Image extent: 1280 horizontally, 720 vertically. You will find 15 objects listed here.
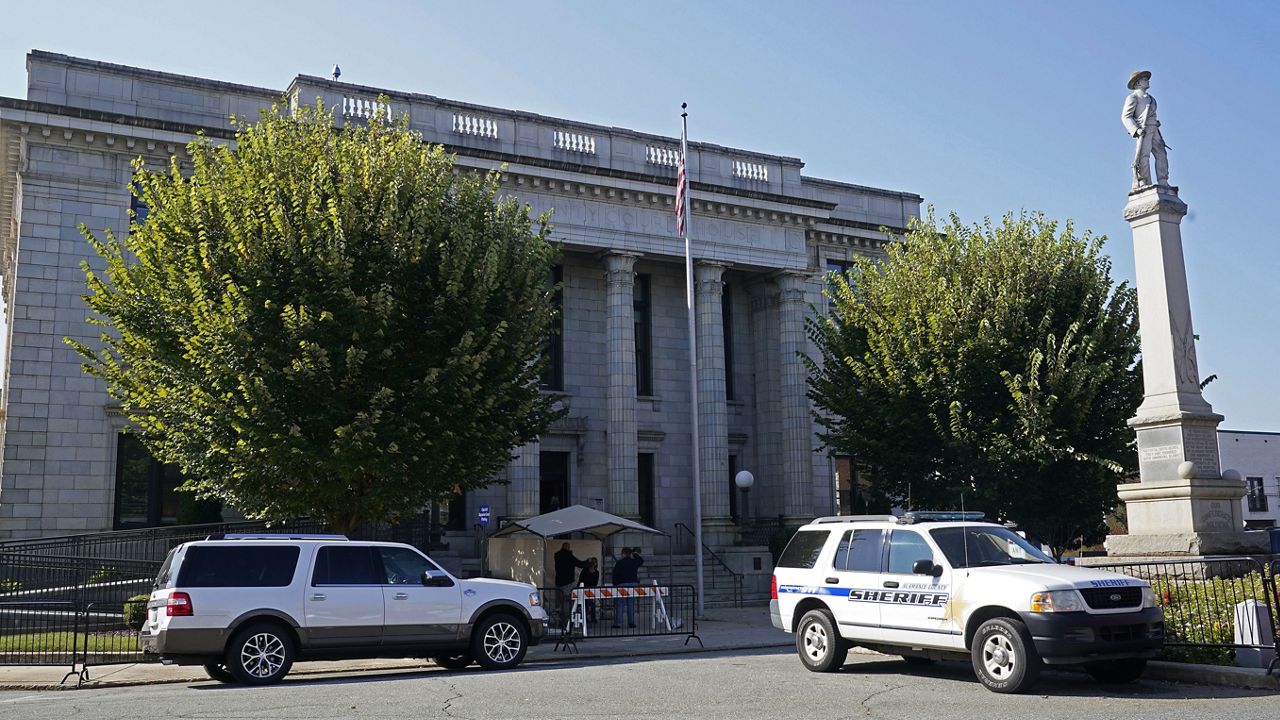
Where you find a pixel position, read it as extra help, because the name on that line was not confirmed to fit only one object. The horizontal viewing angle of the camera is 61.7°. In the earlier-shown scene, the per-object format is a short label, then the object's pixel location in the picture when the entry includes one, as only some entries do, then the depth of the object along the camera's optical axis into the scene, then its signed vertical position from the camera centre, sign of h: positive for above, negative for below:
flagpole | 24.83 +4.52
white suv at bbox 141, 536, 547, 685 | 13.27 -0.89
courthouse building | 25.20 +6.97
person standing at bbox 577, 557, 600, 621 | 21.45 -0.85
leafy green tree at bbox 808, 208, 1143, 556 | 23.30 +3.29
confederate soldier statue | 17.48 +6.31
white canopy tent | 21.86 -0.13
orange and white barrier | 17.92 -1.02
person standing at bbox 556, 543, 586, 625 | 21.52 -0.64
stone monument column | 15.88 +1.42
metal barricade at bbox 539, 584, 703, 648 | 18.02 -1.54
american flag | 26.55 +8.29
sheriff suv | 10.89 -0.81
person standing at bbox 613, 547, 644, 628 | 21.56 -0.75
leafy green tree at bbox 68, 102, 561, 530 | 17.12 +3.46
